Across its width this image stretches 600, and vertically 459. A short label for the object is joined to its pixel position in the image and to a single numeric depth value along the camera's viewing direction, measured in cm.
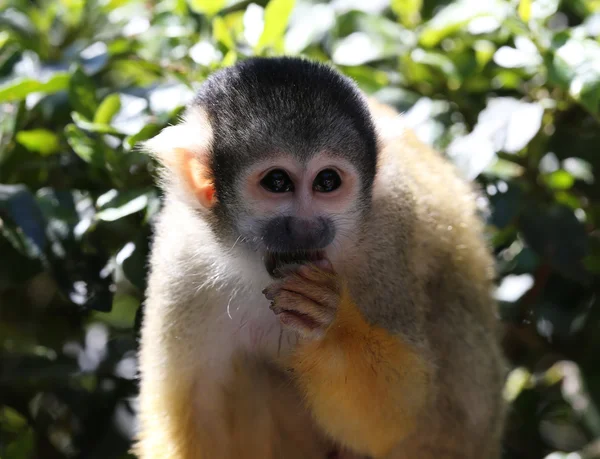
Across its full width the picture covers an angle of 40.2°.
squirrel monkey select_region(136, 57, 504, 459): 225
